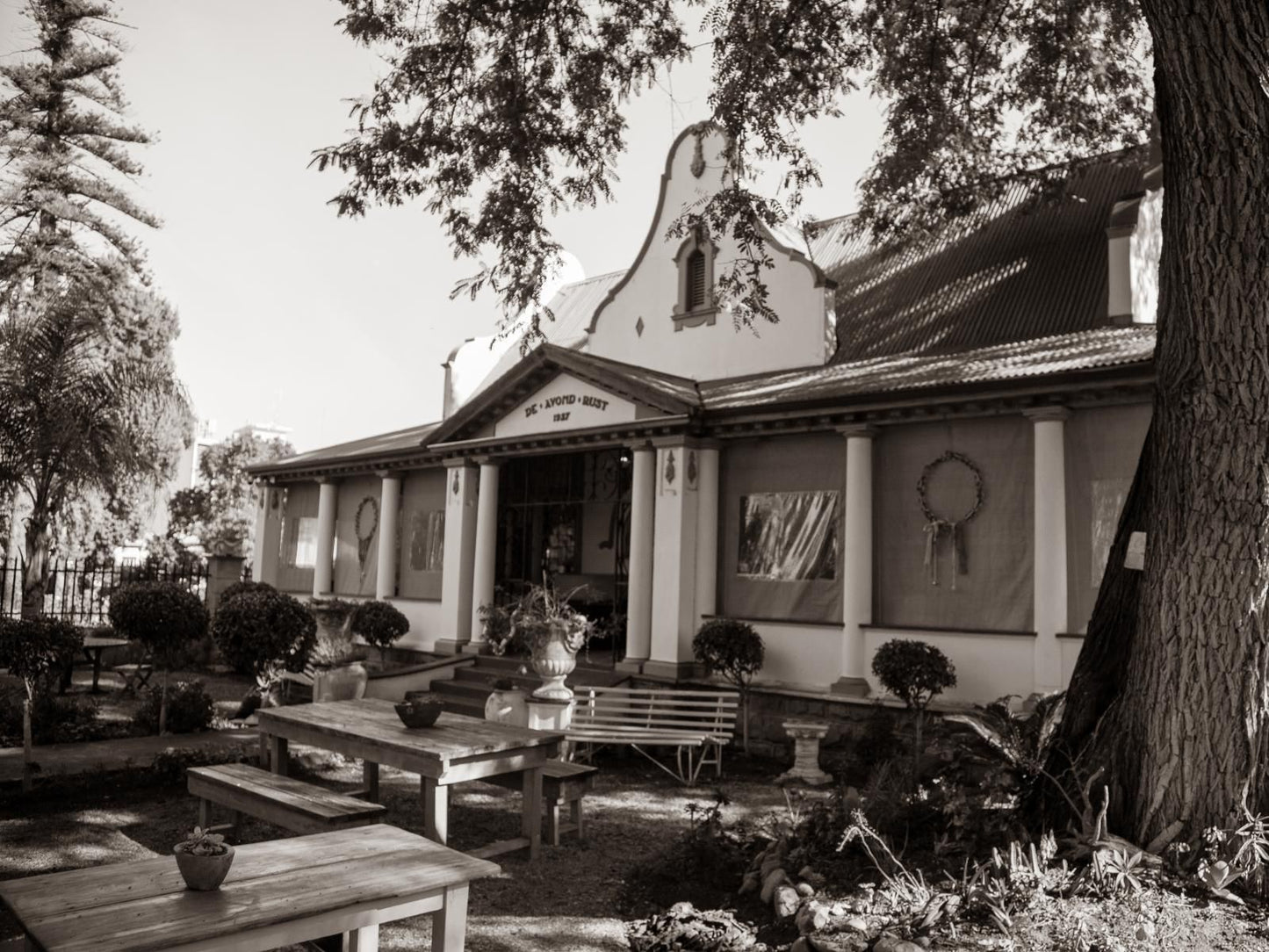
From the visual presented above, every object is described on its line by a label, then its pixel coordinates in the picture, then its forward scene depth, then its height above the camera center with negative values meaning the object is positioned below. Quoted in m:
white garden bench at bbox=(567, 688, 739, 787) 9.99 -1.52
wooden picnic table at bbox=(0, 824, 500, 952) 3.43 -1.24
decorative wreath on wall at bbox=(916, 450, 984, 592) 10.79 +0.67
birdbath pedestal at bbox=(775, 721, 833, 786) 9.90 -1.69
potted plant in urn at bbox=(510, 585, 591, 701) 10.44 -0.68
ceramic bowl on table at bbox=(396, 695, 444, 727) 7.45 -1.04
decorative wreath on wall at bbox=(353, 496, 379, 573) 18.11 +0.81
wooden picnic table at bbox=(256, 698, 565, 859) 6.79 -1.25
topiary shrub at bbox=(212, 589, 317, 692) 12.49 -0.84
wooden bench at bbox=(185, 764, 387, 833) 6.07 -1.49
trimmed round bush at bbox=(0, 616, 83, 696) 10.62 -0.93
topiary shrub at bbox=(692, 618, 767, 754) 11.57 -0.80
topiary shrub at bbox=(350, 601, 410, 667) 15.87 -0.85
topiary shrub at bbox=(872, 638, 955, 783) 10.12 -0.88
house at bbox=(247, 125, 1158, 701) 10.18 +1.62
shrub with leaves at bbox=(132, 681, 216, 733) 11.48 -1.70
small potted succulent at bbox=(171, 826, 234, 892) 3.74 -1.11
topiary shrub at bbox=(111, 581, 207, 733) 12.87 -0.67
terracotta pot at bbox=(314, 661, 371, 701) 11.94 -1.37
